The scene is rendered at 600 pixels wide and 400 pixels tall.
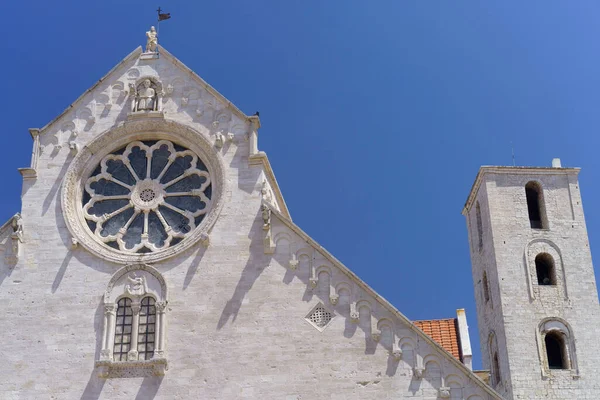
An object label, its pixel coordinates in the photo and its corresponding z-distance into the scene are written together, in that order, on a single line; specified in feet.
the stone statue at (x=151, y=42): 86.07
